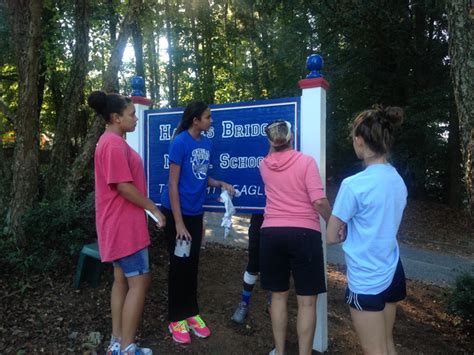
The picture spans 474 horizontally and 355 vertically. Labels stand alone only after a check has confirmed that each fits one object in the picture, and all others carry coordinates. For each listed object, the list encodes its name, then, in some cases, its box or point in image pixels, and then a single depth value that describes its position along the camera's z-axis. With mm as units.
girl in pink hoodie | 2816
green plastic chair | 4078
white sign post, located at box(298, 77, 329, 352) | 3414
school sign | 3717
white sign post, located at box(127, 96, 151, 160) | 4664
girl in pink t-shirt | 2793
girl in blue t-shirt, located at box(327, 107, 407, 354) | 2229
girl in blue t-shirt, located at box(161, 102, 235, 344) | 3307
